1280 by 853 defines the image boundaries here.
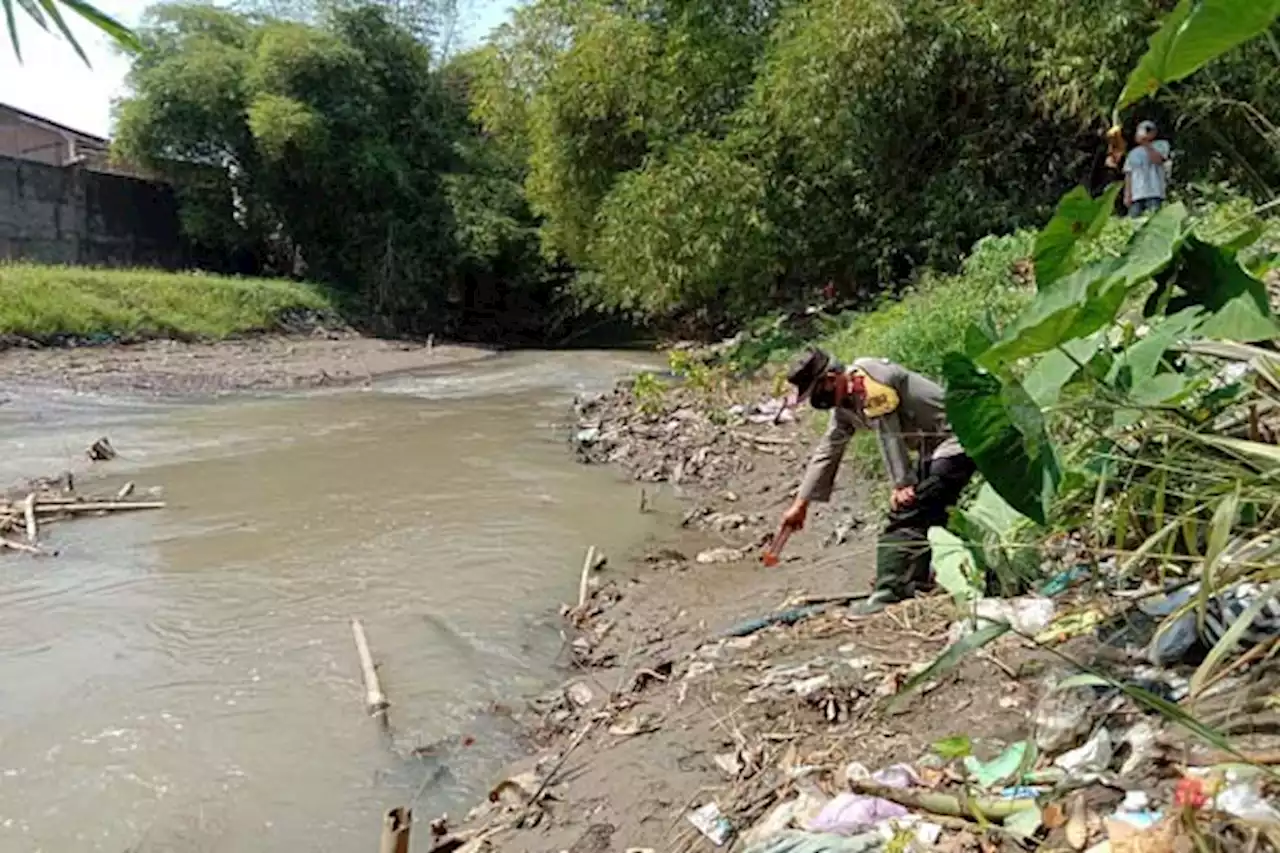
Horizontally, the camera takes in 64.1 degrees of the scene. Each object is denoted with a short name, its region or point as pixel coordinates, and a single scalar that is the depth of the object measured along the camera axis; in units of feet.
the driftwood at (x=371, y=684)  14.62
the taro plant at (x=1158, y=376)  6.80
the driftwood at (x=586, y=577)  18.88
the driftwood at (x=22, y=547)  22.39
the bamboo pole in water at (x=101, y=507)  25.34
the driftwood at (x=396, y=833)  9.08
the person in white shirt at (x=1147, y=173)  29.22
